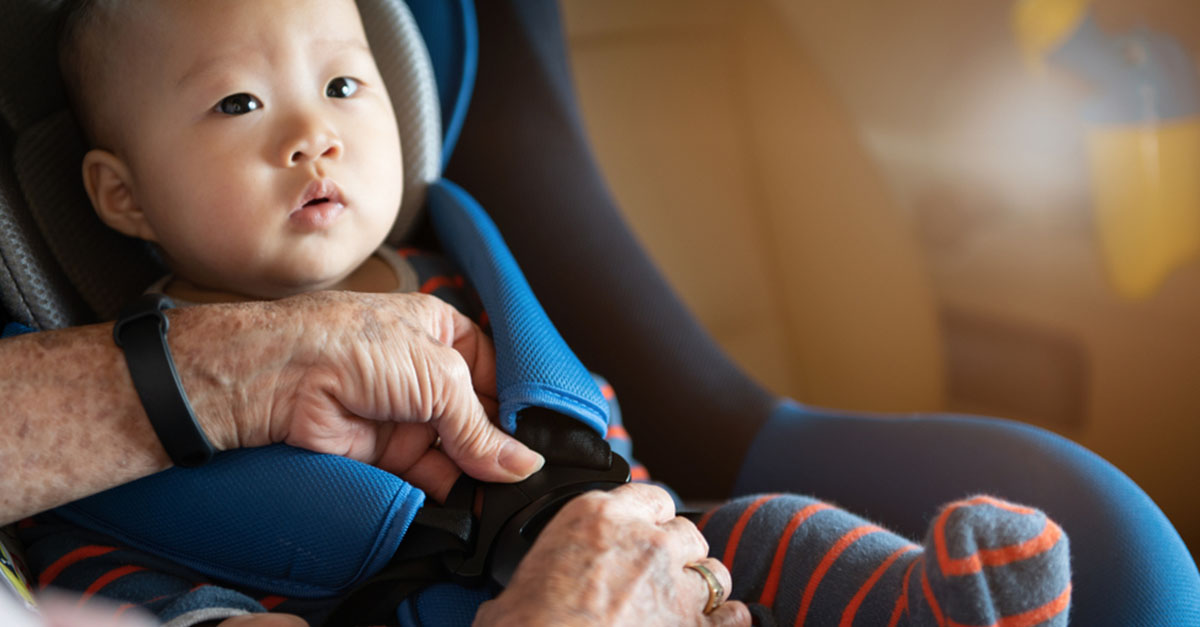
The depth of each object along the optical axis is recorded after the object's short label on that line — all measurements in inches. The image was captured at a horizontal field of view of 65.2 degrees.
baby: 33.0
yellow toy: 56.7
